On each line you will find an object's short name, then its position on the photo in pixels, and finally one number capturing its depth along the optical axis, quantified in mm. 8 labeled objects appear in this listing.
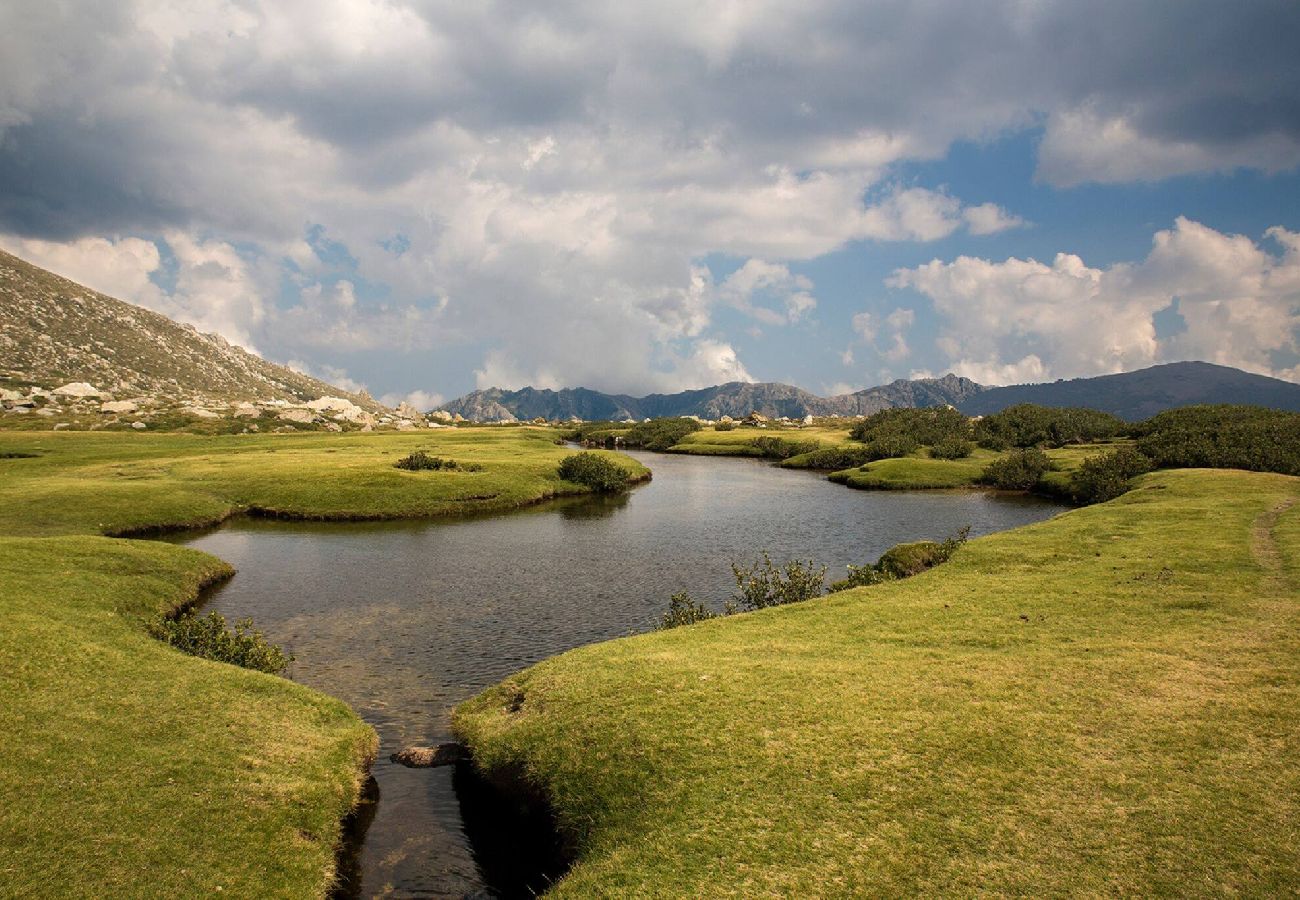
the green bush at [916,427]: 158250
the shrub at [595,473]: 107750
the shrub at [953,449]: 138375
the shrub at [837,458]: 148375
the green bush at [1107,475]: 84375
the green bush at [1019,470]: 109875
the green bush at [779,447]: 174475
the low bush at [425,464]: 99938
